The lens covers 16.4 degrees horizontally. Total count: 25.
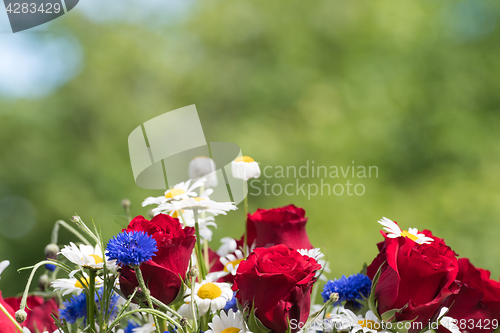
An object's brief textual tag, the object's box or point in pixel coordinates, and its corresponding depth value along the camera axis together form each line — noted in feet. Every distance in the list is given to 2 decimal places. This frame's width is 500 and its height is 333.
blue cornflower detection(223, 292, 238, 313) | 3.93
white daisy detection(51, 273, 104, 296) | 3.80
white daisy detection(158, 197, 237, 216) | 3.79
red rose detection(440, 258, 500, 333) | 3.88
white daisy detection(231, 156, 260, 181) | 3.98
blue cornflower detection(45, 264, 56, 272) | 4.15
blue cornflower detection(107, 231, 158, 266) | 3.63
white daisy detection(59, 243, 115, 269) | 3.68
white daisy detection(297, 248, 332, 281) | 3.87
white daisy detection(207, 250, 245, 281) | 4.03
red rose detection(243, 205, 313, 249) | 4.01
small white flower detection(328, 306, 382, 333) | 3.75
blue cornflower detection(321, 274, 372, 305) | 3.86
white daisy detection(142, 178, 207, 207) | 3.84
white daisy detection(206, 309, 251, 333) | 3.74
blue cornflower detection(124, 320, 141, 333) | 3.97
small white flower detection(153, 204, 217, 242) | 4.03
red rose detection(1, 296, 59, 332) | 4.01
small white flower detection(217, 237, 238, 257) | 4.20
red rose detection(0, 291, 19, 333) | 3.79
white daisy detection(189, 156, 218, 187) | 4.11
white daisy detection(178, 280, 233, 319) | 3.80
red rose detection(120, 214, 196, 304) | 3.70
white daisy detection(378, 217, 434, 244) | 3.77
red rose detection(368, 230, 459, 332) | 3.70
